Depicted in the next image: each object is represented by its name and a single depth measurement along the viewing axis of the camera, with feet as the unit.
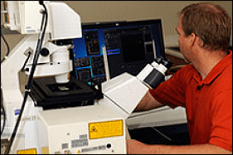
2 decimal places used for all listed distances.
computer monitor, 8.71
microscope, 5.71
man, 6.15
